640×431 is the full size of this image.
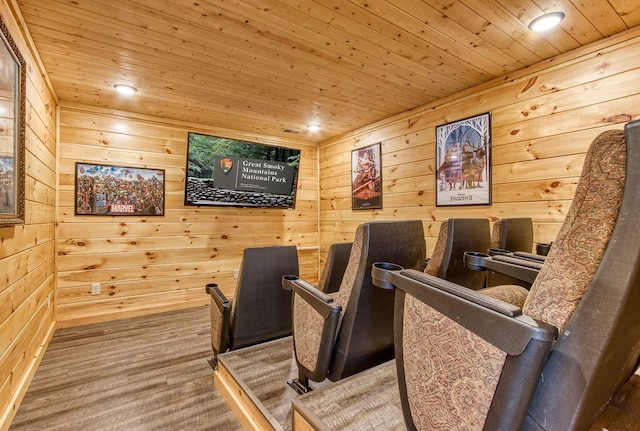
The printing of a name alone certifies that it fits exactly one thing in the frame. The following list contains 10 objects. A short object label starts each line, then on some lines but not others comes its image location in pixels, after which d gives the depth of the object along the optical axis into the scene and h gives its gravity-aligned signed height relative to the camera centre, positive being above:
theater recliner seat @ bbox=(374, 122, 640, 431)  0.63 -0.24
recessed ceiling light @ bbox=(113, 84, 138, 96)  2.86 +1.19
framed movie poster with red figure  3.93 +0.53
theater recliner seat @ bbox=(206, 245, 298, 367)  1.99 -0.57
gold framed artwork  1.58 +0.47
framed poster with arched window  2.81 +0.56
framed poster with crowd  3.34 +0.28
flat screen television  3.86 +0.59
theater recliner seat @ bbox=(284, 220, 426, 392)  1.35 -0.43
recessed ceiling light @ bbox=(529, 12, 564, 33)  1.88 +1.25
